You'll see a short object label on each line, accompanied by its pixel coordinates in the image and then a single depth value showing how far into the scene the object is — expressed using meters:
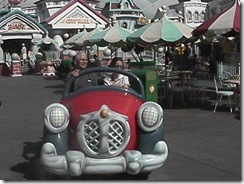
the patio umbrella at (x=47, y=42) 27.99
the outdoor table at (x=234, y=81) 10.54
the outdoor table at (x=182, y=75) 12.71
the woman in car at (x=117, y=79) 5.98
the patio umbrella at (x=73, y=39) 20.33
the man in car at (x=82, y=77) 5.86
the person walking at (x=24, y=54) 33.71
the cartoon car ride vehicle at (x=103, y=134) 4.94
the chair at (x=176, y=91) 11.99
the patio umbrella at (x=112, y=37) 14.87
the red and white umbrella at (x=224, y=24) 9.77
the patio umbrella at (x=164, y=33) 10.75
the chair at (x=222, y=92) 10.51
